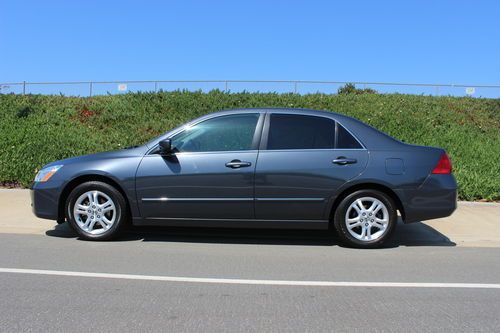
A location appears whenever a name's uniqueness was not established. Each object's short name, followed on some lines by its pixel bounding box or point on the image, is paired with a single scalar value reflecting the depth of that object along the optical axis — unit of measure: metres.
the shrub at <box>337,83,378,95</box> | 18.73
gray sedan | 6.14
